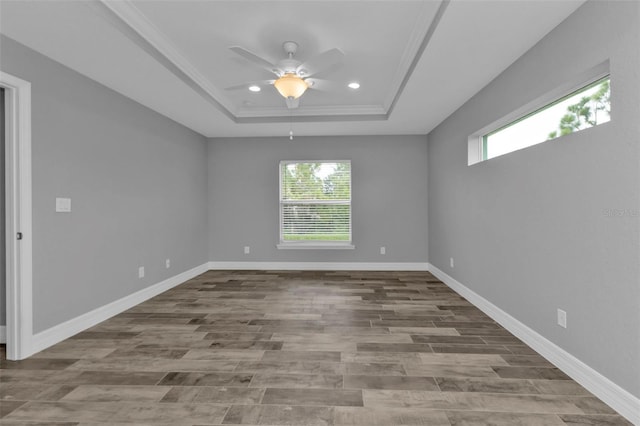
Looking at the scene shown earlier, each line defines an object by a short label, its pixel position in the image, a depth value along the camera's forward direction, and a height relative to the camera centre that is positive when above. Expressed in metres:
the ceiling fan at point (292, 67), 2.46 +1.26
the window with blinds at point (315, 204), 5.62 +0.20
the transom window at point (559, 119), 1.98 +0.73
